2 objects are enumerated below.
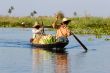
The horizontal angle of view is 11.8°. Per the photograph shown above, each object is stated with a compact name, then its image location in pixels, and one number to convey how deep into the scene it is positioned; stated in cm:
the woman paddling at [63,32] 2477
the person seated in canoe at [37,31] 2785
